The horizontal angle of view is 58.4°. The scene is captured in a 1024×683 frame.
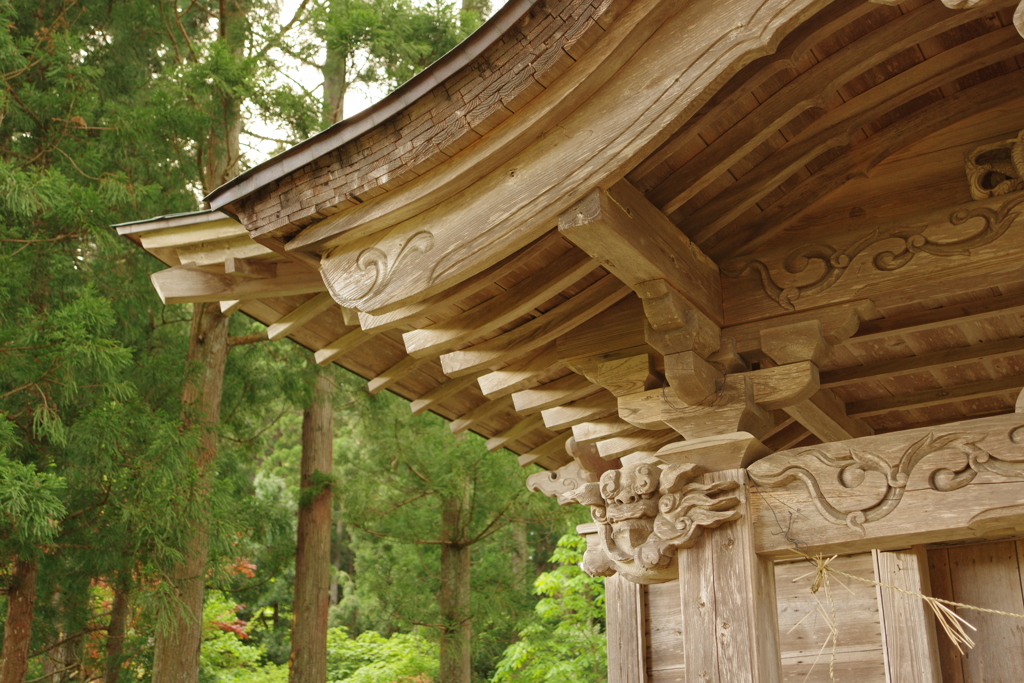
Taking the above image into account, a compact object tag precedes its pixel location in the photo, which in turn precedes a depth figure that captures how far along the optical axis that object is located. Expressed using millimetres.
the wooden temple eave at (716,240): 2719
